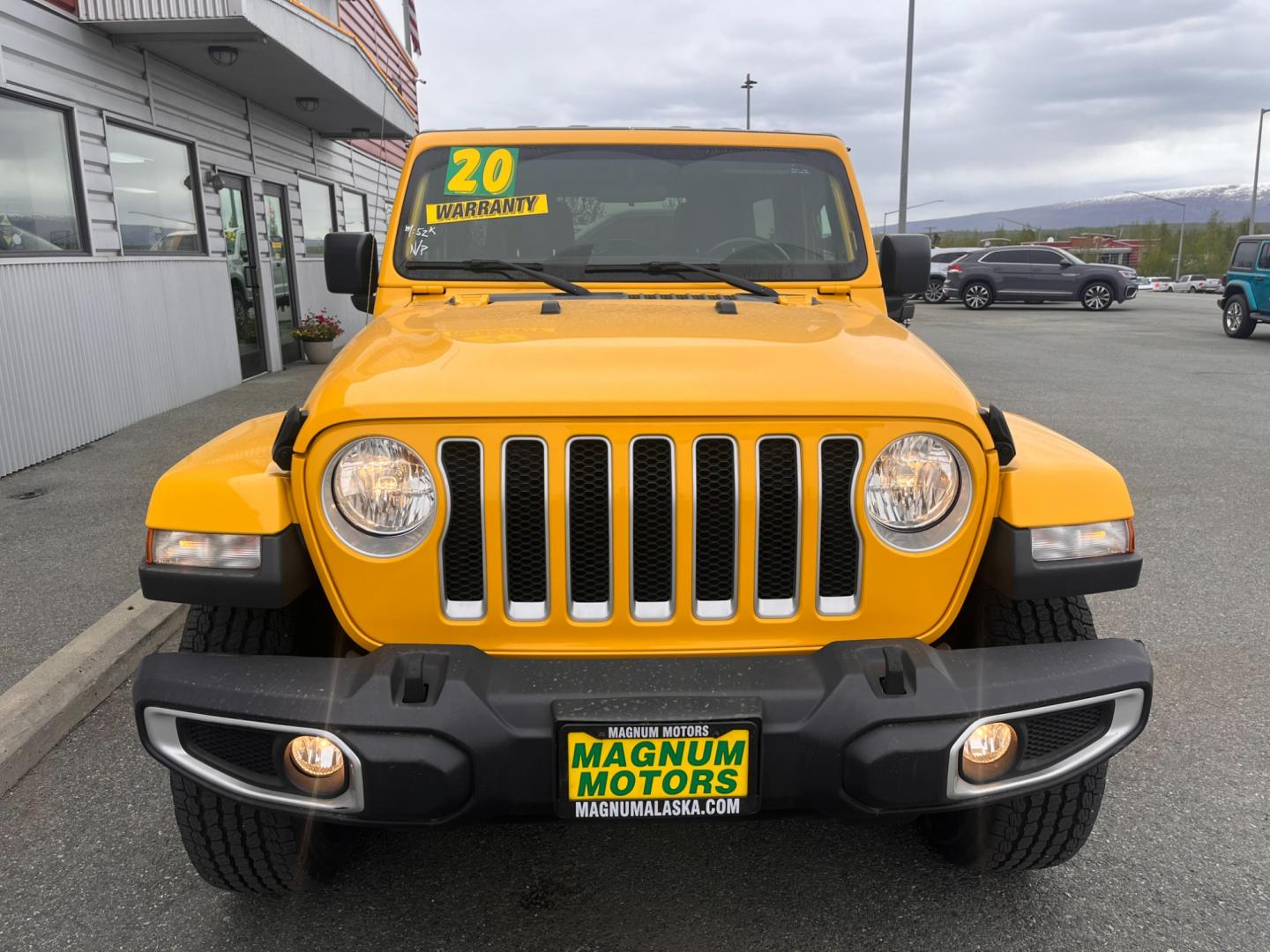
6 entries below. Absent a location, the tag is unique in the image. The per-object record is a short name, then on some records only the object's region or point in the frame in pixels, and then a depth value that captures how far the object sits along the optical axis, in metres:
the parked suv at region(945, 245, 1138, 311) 24.31
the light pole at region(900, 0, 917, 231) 21.50
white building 6.56
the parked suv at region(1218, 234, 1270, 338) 16.34
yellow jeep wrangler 1.78
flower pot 11.99
